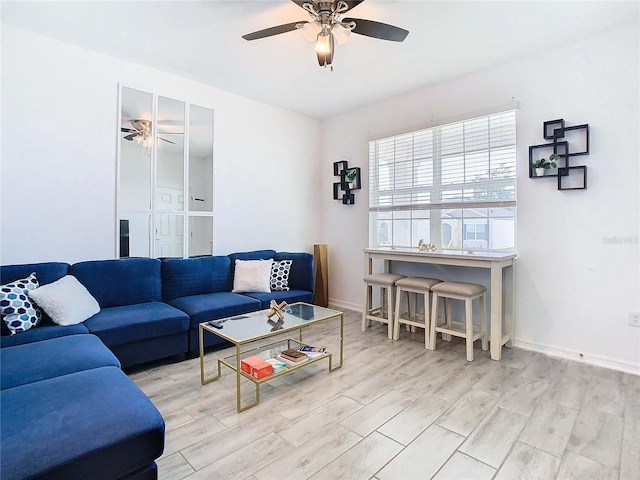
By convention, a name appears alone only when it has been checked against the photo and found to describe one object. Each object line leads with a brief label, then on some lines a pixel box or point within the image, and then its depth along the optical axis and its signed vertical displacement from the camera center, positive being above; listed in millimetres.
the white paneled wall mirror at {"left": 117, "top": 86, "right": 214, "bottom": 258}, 3186 +625
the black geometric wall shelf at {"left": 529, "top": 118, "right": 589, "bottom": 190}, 2717 +752
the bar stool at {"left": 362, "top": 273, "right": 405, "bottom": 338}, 3369 -672
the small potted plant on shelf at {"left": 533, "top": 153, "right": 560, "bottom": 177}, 2803 +638
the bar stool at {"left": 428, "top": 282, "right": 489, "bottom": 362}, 2779 -593
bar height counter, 2768 -284
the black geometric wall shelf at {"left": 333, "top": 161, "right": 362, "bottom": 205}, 4398 +748
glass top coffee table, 2080 -632
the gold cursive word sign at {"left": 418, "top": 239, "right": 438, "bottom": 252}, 3443 -90
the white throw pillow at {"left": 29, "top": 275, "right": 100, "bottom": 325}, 2305 -453
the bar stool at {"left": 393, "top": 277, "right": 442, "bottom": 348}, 3084 -530
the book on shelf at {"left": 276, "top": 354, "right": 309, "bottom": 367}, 2240 -838
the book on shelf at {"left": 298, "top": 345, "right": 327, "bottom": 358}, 2393 -832
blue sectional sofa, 1088 -644
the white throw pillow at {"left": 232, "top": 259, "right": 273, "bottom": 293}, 3545 -420
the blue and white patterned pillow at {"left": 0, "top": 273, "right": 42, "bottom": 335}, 2141 -468
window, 3189 +568
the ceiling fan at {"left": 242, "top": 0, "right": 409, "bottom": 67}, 2074 +1381
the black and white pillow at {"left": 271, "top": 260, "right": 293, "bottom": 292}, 3768 -434
